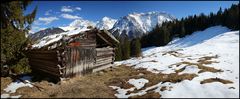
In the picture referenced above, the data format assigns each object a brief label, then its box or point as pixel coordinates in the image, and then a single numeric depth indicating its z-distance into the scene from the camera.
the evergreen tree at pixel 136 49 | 54.19
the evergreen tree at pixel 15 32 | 11.75
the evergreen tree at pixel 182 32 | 76.46
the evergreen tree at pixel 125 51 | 51.38
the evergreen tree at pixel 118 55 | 45.30
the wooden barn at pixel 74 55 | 12.91
